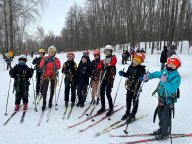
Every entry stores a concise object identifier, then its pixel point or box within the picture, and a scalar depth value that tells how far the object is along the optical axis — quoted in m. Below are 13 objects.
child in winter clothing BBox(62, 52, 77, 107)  4.84
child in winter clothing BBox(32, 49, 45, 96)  5.68
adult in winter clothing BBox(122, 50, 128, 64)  14.00
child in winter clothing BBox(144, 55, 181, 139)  3.28
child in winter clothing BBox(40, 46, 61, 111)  4.73
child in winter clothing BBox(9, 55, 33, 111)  4.46
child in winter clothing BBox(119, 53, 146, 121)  3.97
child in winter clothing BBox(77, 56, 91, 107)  4.90
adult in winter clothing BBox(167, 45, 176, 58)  8.92
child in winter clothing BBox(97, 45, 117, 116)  4.36
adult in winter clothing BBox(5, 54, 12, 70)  12.58
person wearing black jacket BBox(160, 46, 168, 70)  9.87
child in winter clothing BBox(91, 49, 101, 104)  5.03
